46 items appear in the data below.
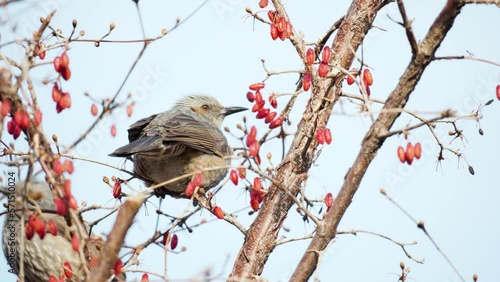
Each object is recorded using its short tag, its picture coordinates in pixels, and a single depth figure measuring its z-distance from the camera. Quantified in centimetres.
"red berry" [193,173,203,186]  725
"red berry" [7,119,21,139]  613
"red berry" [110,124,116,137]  798
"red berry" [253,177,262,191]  792
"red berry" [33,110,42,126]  506
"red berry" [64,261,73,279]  642
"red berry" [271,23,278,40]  877
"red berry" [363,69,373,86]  762
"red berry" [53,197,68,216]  520
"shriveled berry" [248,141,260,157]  666
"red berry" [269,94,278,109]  829
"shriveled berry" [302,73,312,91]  798
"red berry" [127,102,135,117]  773
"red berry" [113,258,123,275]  580
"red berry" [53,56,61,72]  619
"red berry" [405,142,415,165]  612
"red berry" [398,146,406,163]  615
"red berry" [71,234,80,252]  522
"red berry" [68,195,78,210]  508
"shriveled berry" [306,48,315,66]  835
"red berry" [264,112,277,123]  821
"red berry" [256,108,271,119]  827
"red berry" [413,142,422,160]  613
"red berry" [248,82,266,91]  834
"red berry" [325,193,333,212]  839
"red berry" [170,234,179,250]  838
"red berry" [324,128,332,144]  791
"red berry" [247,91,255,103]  848
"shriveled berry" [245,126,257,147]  694
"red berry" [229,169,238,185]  745
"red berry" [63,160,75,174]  529
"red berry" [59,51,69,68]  620
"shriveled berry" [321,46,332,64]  809
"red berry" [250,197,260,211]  817
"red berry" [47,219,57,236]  582
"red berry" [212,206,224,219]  870
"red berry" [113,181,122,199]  914
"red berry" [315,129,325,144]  793
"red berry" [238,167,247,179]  714
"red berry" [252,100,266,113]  829
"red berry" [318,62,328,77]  804
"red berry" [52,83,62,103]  624
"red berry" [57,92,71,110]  624
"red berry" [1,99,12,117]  496
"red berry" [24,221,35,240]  577
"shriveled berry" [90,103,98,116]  748
